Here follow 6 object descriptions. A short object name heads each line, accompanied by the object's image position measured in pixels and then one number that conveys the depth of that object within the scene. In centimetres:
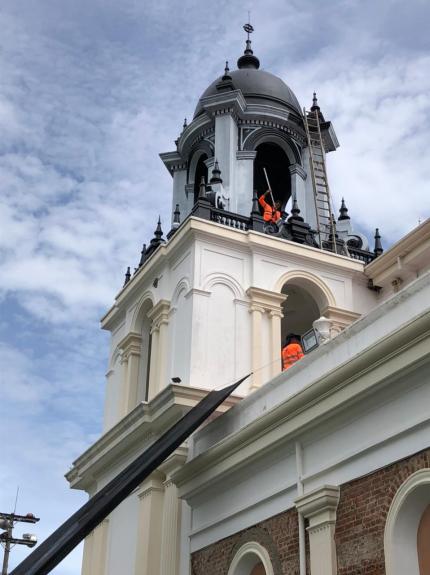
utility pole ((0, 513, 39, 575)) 3058
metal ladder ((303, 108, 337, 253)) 2617
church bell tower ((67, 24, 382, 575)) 2061
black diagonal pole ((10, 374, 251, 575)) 1574
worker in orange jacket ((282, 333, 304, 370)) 2170
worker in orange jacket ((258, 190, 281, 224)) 2583
